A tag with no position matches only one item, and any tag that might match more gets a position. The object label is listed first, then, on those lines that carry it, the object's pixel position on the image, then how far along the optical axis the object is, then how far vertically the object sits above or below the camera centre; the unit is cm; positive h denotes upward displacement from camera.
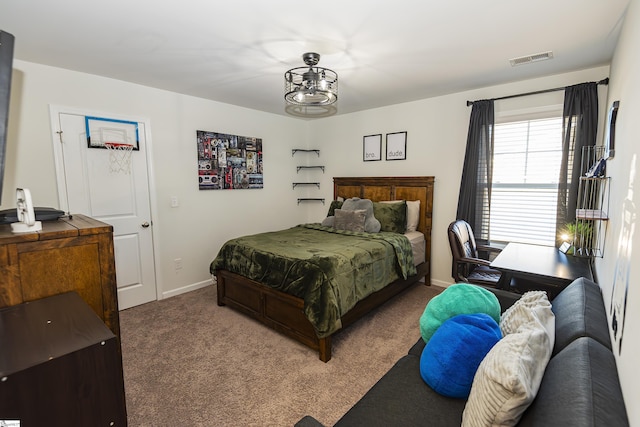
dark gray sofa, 77 -61
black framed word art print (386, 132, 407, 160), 412 +49
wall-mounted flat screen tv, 118 +40
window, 309 +0
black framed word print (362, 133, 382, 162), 436 +49
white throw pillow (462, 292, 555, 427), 91 -63
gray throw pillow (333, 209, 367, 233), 375 -50
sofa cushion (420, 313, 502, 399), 126 -76
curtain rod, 268 +90
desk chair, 283 -79
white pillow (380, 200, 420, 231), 395 -46
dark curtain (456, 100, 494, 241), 336 +11
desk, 206 -66
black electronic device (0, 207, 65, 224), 144 -16
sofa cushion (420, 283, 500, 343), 161 -69
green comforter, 238 -77
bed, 243 -103
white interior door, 289 -8
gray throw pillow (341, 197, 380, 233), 373 -36
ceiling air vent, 254 +106
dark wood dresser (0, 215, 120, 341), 122 -36
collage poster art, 388 +29
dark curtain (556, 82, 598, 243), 275 +41
